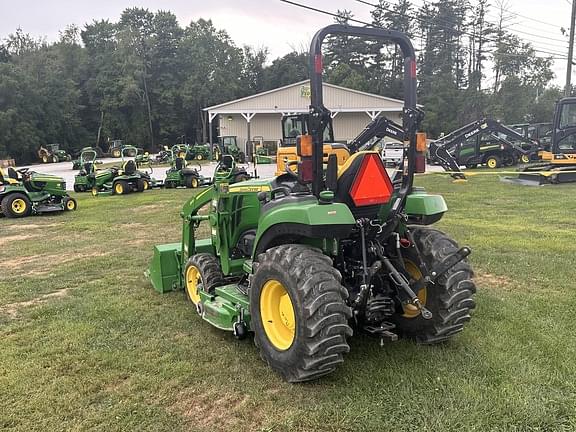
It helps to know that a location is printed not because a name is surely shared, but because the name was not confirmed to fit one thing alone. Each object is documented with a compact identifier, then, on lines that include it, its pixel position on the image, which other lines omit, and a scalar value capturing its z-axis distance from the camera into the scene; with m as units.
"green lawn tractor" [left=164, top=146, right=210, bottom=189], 17.81
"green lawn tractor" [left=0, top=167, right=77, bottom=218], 12.10
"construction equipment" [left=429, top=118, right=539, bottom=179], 22.55
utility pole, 24.48
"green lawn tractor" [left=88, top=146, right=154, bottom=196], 16.38
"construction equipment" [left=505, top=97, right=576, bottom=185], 16.48
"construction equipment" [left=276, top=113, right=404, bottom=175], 15.20
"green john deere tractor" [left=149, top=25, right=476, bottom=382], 3.40
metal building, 35.94
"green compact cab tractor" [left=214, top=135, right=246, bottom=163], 30.61
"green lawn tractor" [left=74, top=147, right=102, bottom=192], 17.25
